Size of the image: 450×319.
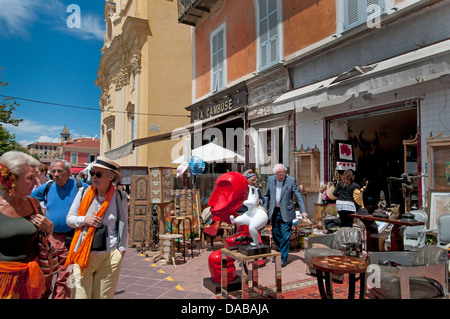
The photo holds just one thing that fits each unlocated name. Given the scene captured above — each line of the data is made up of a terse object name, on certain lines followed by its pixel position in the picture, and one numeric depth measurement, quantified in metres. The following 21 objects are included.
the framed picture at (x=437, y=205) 5.02
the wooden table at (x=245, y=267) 3.25
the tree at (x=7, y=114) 14.76
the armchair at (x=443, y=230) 4.38
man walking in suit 5.15
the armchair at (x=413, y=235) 5.03
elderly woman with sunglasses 2.60
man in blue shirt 3.28
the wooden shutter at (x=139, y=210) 7.00
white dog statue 3.46
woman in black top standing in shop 5.88
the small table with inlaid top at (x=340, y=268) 2.99
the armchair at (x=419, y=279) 2.97
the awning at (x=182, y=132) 11.60
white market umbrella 10.33
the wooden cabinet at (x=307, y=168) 8.07
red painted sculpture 3.64
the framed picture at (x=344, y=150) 7.91
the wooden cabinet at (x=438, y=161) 5.32
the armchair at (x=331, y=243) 4.22
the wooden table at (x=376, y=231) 4.20
